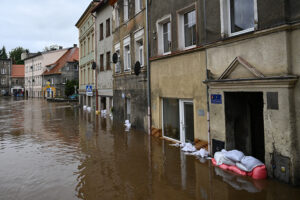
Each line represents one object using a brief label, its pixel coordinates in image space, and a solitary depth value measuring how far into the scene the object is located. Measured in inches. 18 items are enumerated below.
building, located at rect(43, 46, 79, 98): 2058.3
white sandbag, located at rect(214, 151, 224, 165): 273.3
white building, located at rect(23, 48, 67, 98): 2411.4
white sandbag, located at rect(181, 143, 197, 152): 343.0
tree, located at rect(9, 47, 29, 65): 3654.0
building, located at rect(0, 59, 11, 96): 3223.4
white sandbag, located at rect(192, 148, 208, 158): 314.9
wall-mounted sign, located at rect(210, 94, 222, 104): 293.7
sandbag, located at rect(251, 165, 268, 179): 232.9
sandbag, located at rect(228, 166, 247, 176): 243.2
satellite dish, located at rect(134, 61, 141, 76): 506.6
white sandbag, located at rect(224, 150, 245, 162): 252.2
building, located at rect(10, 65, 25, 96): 3257.9
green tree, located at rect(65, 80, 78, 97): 1841.8
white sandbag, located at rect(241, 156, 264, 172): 240.2
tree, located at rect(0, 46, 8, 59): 3770.7
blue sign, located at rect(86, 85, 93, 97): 851.5
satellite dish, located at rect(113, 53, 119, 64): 655.1
